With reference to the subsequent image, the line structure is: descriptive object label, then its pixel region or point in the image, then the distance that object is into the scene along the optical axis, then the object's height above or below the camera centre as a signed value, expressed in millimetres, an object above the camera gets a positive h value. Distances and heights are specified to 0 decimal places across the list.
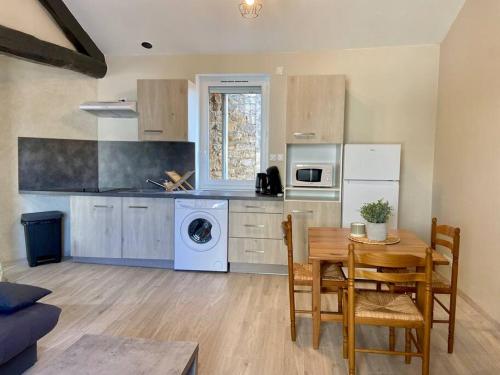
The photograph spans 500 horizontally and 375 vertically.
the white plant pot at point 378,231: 2479 -357
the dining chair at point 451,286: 2406 -709
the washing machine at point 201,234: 3984 -653
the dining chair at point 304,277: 2539 -708
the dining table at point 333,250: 2217 -453
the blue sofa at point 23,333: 1839 -848
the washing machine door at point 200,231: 4000 -620
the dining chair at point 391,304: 1898 -728
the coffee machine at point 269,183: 4168 -86
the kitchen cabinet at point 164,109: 4203 +728
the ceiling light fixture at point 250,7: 3193 +1545
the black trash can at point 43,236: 4145 -740
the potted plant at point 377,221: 2484 -291
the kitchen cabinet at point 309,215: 3836 -406
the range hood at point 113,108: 4216 +738
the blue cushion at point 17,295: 1965 -690
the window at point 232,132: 4559 +530
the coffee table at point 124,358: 1609 -849
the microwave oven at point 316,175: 3951 +13
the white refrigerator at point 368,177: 3768 +7
